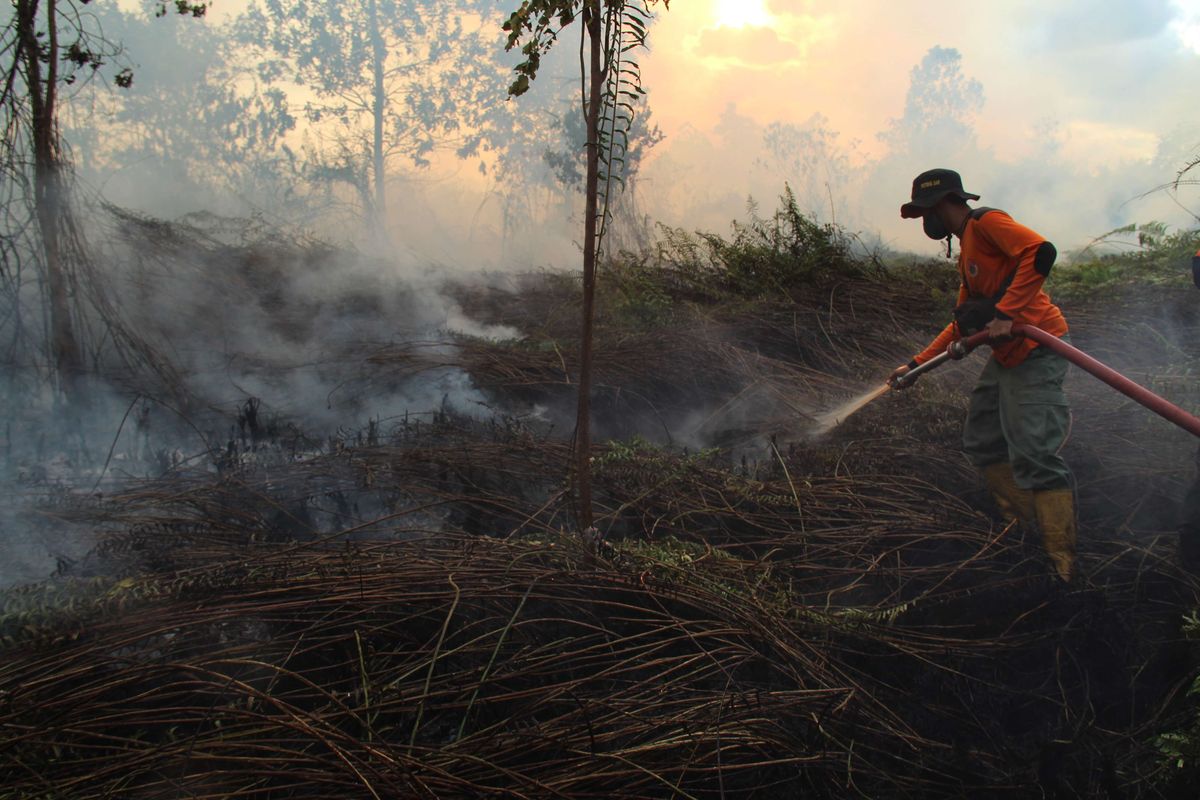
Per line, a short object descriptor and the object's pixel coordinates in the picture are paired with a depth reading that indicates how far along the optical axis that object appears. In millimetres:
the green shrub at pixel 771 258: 7555
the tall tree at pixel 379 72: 15977
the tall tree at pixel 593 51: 2213
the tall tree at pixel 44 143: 4559
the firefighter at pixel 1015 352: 3197
